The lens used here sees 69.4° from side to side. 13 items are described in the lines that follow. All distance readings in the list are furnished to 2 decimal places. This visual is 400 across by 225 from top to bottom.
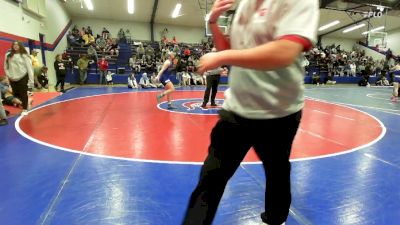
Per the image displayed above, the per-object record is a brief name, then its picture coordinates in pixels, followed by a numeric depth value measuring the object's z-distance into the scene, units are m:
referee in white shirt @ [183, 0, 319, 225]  1.27
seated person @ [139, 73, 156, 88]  17.16
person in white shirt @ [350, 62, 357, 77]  25.31
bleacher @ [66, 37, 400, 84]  19.00
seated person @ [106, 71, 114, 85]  18.50
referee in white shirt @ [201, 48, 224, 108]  8.32
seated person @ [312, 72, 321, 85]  22.18
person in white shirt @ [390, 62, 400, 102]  11.94
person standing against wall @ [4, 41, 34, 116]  7.07
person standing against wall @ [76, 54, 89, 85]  17.94
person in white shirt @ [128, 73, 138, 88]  16.56
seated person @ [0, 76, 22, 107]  8.38
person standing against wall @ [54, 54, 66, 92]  13.84
